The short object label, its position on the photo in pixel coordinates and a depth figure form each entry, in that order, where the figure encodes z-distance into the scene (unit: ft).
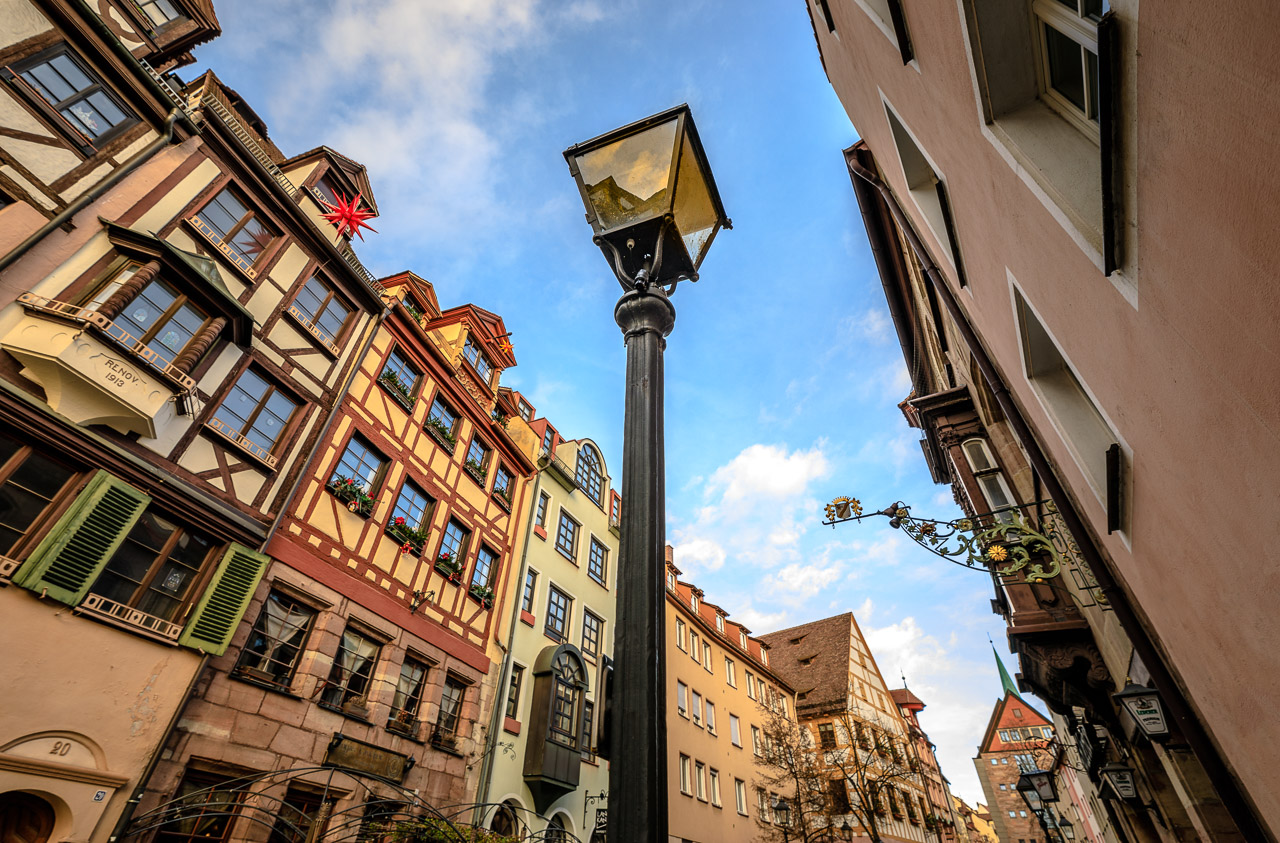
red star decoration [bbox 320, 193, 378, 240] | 45.68
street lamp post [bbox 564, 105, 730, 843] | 5.59
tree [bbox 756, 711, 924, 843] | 73.56
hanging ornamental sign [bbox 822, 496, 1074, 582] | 21.03
